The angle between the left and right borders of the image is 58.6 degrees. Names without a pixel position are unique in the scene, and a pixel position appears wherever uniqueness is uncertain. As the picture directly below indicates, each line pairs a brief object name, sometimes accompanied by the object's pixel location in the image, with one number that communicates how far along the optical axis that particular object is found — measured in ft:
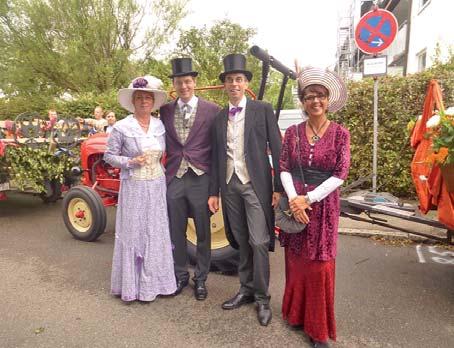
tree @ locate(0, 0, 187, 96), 43.96
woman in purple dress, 10.70
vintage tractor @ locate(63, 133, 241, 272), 13.12
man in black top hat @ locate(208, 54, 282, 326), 9.67
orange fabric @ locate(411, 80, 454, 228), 9.80
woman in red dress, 8.32
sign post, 17.31
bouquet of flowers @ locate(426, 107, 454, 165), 9.11
